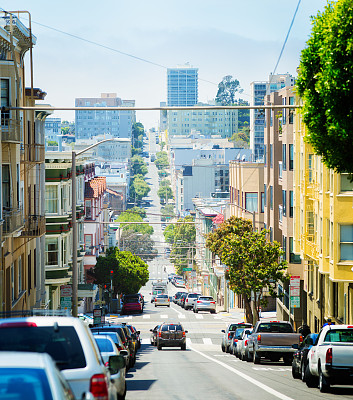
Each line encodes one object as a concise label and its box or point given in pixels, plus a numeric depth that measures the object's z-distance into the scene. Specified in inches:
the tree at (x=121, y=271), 3053.6
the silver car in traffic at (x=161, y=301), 3385.8
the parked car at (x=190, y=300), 3041.3
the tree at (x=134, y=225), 6889.8
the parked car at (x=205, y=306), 2842.0
